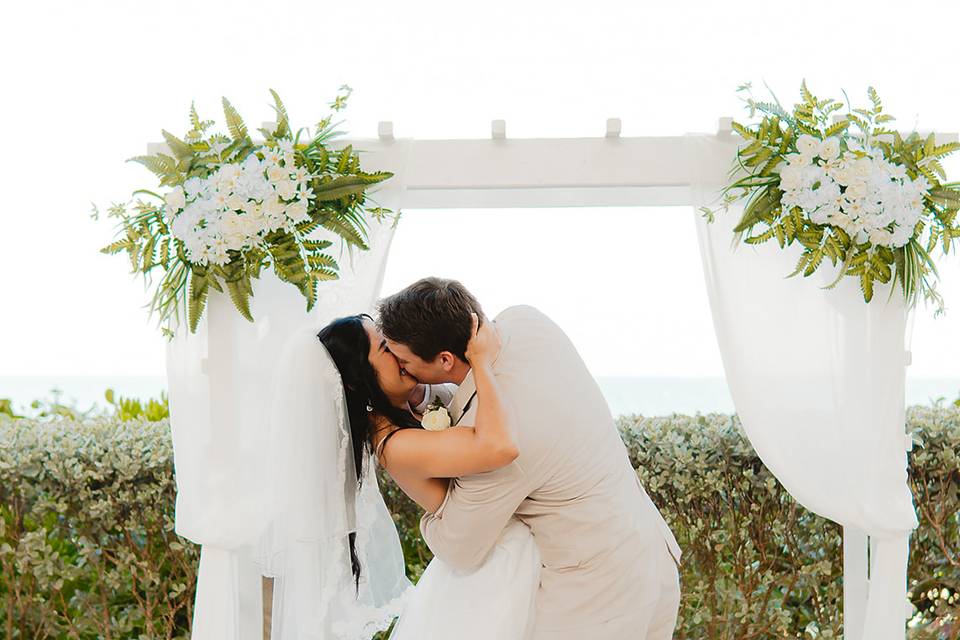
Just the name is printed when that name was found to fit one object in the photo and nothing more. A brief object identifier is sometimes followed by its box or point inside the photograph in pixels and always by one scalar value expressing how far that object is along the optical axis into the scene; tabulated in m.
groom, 2.52
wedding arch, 3.11
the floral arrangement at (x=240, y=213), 2.92
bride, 2.49
